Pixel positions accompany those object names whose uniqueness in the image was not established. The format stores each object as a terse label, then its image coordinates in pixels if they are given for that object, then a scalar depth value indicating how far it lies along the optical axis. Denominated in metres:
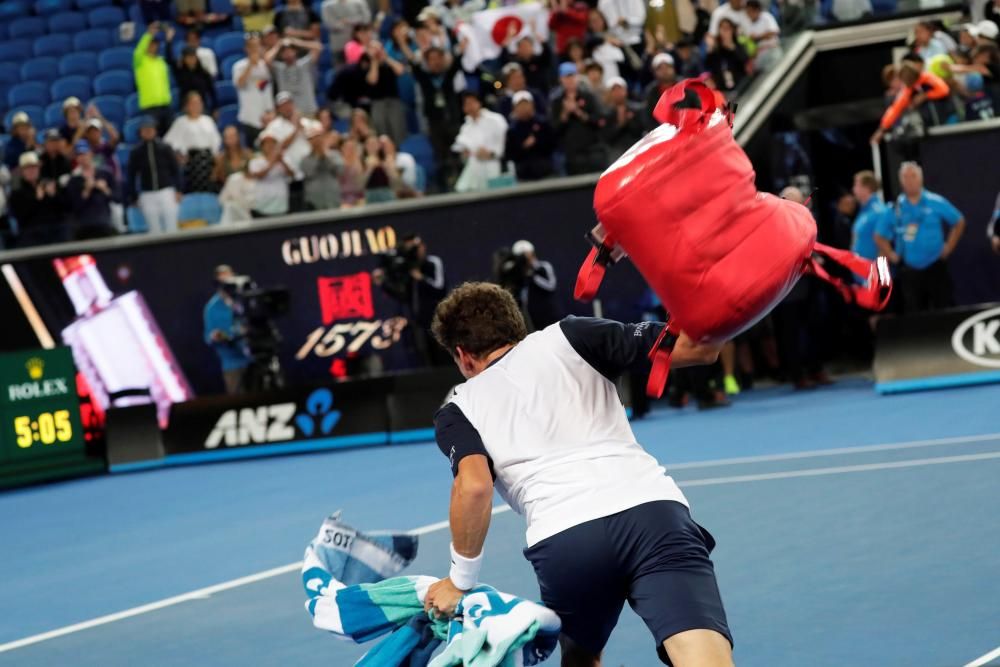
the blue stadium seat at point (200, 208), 20.77
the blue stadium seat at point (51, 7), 27.23
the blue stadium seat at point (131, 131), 23.30
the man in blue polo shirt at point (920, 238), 17.00
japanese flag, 20.39
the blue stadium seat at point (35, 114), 24.97
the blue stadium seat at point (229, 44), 24.11
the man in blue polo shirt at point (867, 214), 17.09
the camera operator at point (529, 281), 17.97
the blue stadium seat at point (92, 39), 26.12
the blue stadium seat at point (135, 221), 21.16
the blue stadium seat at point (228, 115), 22.61
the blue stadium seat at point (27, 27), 27.12
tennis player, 5.01
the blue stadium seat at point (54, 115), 24.83
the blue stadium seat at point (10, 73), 26.30
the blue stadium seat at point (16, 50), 26.75
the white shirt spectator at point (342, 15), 22.22
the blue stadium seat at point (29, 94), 25.55
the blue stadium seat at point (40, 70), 26.05
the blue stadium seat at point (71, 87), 25.23
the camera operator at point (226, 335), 19.98
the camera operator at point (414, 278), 19.05
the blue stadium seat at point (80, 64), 25.73
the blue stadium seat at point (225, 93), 23.34
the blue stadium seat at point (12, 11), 27.64
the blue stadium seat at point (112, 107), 24.27
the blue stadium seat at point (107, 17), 26.36
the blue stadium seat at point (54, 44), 26.48
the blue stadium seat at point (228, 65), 23.94
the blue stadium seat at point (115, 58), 25.38
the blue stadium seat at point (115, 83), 24.86
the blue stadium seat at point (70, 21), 26.80
